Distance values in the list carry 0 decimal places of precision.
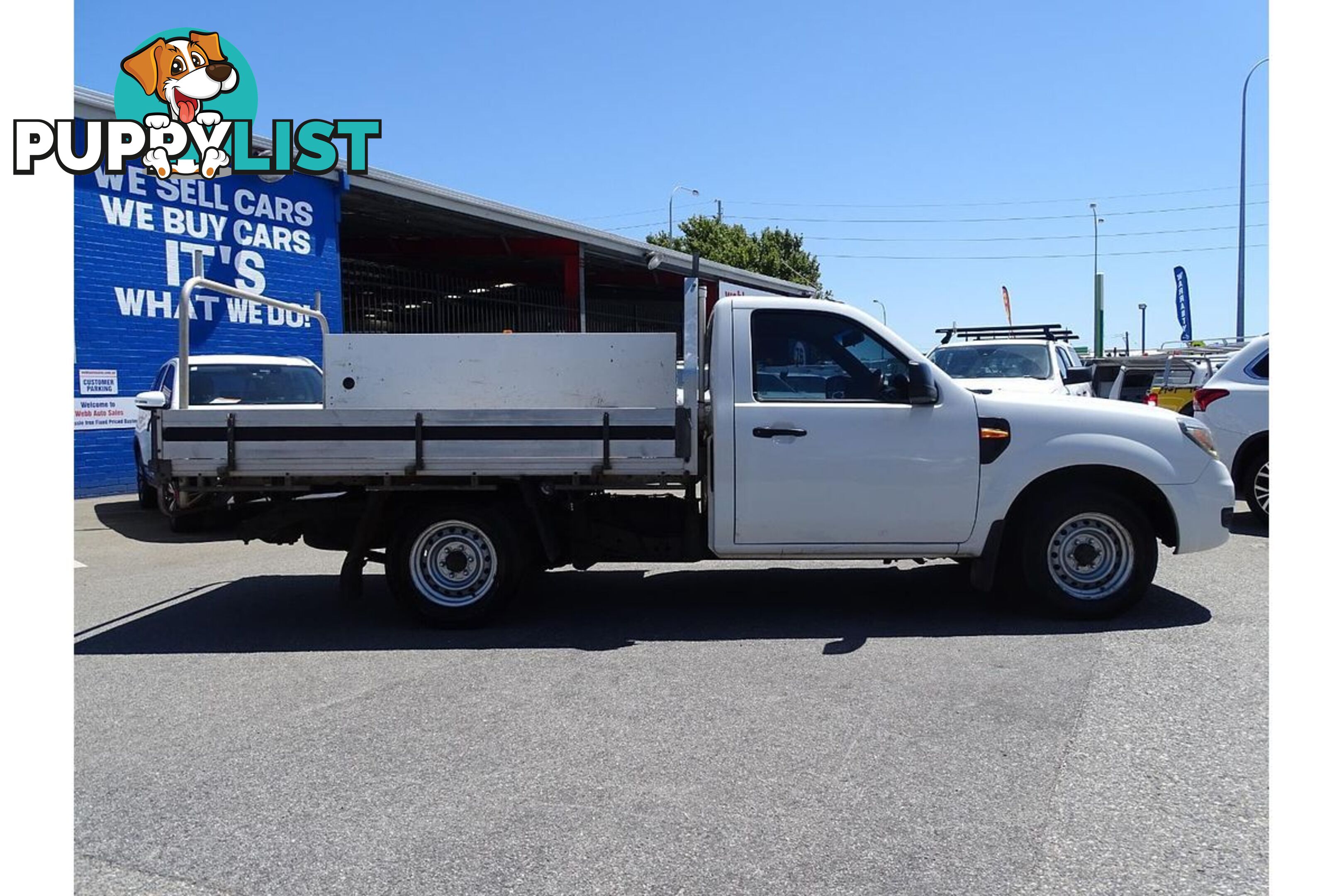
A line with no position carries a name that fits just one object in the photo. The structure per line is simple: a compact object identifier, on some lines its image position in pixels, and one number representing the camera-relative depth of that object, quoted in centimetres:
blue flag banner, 4338
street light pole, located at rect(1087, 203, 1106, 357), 5362
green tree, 5128
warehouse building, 1414
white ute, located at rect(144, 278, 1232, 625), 645
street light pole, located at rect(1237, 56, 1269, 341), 2886
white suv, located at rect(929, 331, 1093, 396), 1330
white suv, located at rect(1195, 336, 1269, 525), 1026
